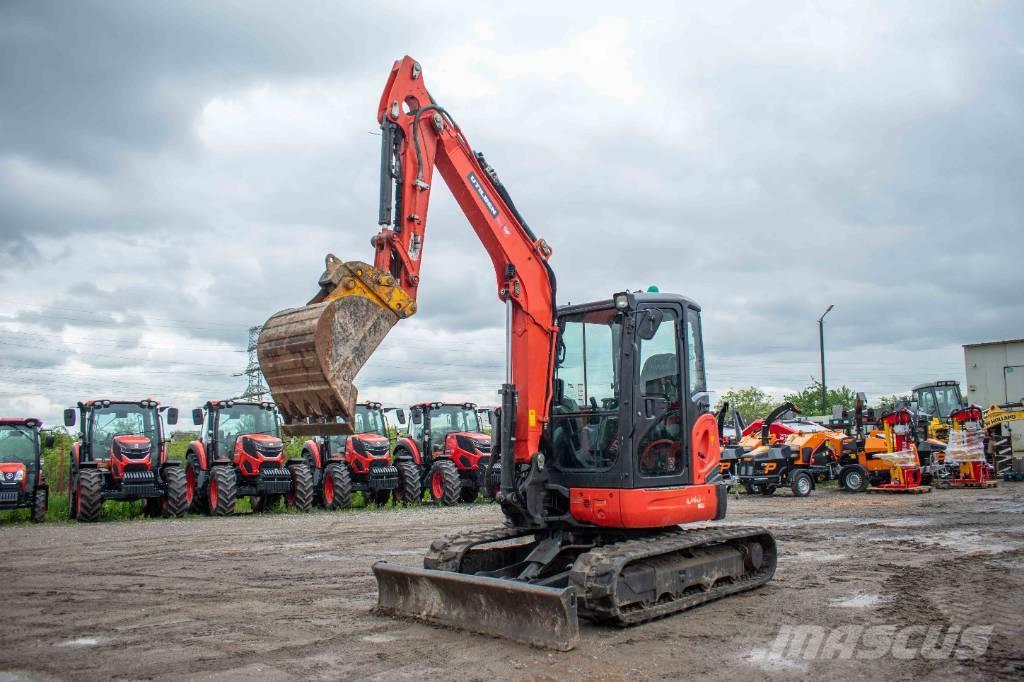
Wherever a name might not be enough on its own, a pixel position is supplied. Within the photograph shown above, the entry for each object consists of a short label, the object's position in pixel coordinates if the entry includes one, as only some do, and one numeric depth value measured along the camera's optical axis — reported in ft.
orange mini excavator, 21.29
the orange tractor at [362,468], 62.95
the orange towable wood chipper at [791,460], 67.97
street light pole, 131.23
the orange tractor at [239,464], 58.34
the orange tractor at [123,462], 55.16
